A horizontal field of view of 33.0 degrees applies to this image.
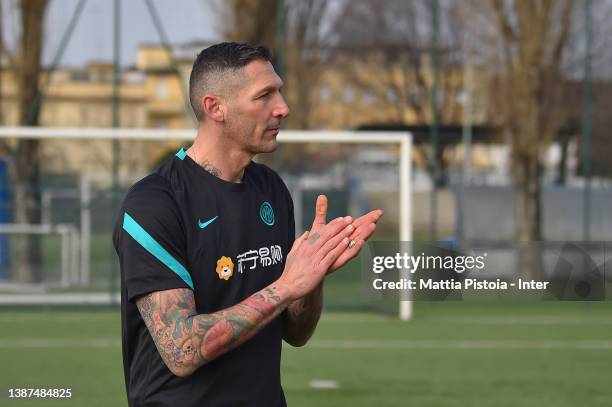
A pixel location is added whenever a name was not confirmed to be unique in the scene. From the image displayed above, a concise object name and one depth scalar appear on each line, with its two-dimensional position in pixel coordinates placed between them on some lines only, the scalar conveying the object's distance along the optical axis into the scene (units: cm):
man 256
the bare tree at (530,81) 1453
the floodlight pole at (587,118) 1394
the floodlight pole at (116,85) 1347
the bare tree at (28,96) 1360
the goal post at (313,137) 1134
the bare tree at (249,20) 1459
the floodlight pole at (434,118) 1405
